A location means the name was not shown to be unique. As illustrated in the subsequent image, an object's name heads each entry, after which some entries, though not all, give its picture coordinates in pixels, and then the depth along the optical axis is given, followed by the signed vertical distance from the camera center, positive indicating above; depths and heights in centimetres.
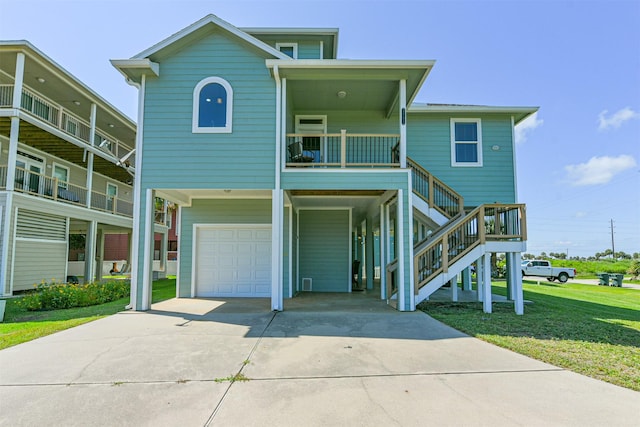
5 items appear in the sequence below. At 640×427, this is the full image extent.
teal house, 798 +228
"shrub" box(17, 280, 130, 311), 853 -150
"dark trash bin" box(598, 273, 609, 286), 1811 -188
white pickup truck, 2138 -171
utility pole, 4829 -58
